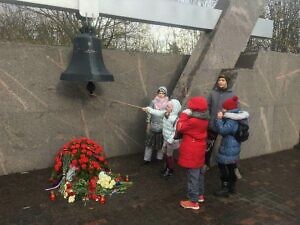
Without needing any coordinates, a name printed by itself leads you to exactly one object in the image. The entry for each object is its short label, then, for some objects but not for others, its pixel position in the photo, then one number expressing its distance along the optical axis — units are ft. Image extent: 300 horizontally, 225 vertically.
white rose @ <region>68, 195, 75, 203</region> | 10.11
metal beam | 11.92
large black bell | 11.11
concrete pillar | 14.93
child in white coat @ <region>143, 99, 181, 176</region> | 11.93
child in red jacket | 9.55
